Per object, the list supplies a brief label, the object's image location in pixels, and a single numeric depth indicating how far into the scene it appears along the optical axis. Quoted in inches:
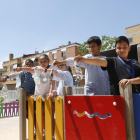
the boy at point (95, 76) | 88.4
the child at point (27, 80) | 131.3
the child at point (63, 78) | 103.2
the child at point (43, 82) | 110.2
